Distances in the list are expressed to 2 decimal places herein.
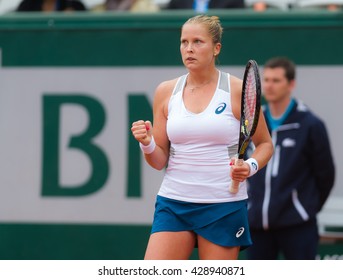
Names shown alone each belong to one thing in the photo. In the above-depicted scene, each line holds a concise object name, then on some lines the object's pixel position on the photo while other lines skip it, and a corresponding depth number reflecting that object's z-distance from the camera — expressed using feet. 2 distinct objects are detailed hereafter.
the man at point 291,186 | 45.34
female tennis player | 33.17
